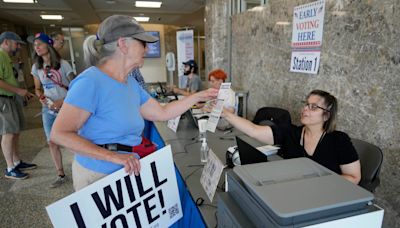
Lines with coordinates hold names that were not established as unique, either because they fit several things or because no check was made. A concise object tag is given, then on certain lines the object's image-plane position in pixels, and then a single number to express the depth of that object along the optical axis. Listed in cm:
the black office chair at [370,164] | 137
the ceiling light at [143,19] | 825
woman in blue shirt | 96
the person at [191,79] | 405
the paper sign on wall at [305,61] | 210
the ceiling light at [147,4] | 578
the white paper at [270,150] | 163
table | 113
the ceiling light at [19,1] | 541
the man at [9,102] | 253
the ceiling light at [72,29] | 1028
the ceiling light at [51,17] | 749
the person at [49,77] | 239
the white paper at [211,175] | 112
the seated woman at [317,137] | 131
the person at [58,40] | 301
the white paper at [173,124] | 228
